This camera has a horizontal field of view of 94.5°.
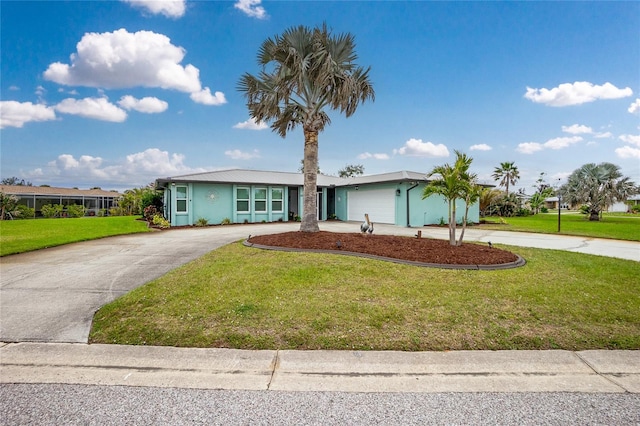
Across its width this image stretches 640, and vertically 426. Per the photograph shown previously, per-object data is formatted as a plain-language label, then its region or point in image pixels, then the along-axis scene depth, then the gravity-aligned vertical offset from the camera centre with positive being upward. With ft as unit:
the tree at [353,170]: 151.53 +19.77
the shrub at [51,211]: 77.04 -1.12
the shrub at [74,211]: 82.12 -1.16
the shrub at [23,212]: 66.81 -1.31
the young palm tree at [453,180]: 24.95 +2.47
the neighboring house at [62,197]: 82.39 +3.04
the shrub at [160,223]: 49.67 -2.63
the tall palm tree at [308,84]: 28.78 +12.70
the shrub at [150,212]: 58.95 -0.95
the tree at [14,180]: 138.82 +12.27
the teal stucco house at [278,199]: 54.08 +1.93
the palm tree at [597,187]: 71.31 +5.71
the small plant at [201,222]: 54.08 -2.64
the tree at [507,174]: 128.63 +15.93
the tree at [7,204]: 63.26 +0.52
